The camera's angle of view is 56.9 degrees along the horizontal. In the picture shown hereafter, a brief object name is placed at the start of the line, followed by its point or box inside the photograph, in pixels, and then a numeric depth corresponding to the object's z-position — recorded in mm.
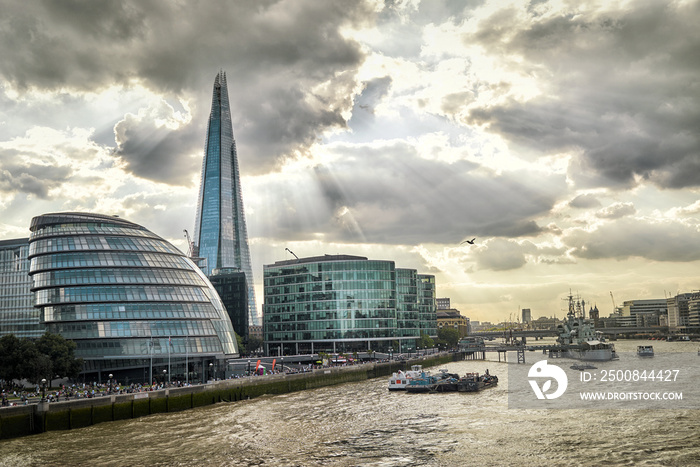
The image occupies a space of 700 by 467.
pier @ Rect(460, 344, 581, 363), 159375
